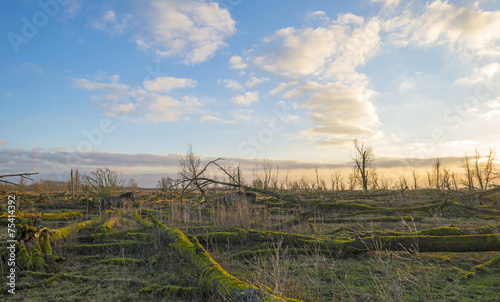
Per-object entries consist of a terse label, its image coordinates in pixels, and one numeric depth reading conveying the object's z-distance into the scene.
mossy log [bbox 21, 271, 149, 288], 3.78
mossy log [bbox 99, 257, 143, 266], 4.73
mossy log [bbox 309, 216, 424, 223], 8.48
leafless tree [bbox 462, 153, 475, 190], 36.44
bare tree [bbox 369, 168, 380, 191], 40.12
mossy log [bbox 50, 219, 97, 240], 5.47
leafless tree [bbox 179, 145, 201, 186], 28.81
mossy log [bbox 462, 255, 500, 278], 3.84
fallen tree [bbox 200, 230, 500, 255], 4.22
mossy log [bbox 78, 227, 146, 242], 6.20
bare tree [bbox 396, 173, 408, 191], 39.20
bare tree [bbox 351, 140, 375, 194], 31.53
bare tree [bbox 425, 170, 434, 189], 45.38
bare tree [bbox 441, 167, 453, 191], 38.71
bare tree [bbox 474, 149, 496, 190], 36.25
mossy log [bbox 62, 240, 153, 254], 5.46
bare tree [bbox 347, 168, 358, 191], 44.69
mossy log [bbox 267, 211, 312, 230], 6.56
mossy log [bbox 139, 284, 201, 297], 3.38
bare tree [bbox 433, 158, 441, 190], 42.51
